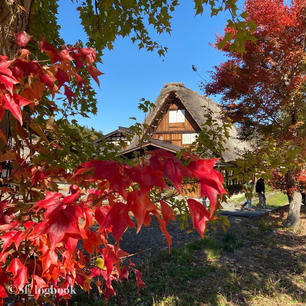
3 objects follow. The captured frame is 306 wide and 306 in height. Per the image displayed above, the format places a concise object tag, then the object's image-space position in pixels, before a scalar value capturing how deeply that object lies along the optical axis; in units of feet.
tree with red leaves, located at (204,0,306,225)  21.16
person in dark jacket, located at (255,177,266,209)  33.27
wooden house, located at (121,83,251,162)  52.08
